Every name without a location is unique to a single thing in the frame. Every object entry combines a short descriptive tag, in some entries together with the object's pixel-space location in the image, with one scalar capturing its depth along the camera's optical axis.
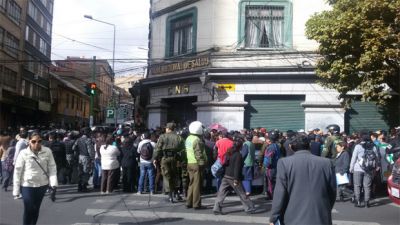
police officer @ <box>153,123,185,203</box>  11.20
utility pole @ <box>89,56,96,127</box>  28.01
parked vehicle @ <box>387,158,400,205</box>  8.74
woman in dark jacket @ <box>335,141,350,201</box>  11.73
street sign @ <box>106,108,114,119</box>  32.81
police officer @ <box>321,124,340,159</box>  12.95
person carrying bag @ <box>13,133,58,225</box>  7.45
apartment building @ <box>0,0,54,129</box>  36.58
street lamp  31.26
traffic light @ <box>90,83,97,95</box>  26.53
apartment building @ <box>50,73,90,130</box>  53.91
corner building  19.97
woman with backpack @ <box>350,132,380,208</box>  11.16
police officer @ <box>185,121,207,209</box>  10.48
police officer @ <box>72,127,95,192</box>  12.91
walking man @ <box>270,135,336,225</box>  5.05
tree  14.45
